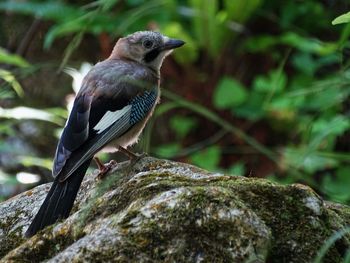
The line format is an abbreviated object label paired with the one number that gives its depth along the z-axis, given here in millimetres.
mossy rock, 5914
